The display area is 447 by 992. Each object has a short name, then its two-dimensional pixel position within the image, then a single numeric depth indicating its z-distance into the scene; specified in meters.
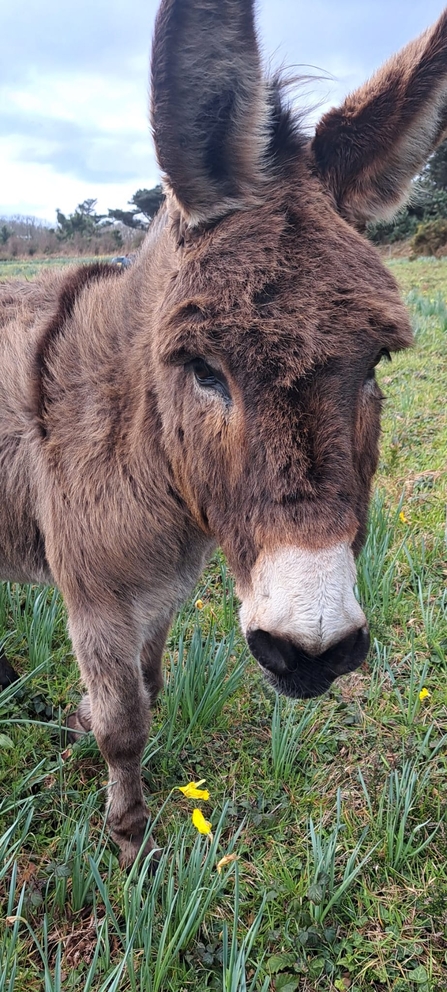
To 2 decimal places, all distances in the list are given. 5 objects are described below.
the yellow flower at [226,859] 1.57
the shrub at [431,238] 21.94
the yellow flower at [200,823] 1.57
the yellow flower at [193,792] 1.72
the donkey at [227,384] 1.22
